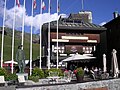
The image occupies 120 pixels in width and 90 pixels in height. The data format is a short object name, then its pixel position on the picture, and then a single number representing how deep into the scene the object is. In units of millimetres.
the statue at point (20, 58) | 10164
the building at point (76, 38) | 20998
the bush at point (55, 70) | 12741
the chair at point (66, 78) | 10920
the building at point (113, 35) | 21493
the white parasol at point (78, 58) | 15760
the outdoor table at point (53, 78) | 10543
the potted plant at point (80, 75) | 10164
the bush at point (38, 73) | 12390
